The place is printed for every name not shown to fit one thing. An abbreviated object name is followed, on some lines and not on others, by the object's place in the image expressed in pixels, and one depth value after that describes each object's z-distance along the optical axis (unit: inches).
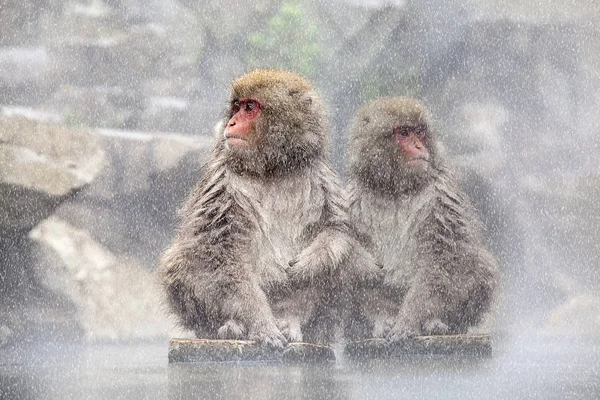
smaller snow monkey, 323.3
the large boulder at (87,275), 530.6
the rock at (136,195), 511.2
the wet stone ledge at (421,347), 316.2
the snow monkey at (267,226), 313.1
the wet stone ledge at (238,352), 301.1
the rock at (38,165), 514.3
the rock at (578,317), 452.8
